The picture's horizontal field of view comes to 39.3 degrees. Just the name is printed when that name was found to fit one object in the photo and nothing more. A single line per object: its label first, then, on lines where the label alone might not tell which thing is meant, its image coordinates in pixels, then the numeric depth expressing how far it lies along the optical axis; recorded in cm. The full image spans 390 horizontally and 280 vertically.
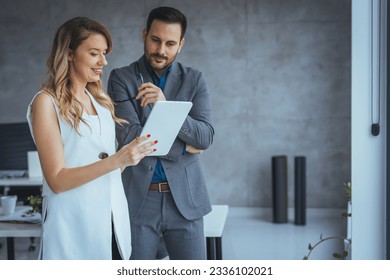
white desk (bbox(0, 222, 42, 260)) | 221
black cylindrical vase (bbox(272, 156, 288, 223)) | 475
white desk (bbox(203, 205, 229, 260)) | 226
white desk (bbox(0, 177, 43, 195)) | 338
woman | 145
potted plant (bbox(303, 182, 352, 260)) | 240
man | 176
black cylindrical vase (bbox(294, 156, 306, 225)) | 459
